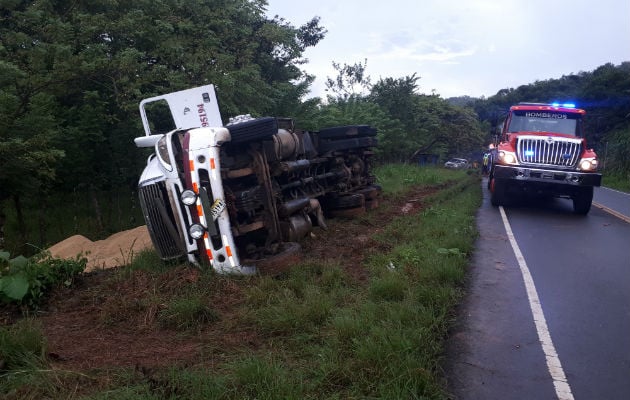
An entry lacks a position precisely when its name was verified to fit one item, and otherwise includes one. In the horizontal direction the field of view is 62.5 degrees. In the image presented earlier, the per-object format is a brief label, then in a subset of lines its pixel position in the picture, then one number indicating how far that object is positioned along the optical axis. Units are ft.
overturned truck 19.15
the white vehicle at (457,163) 151.01
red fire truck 38.19
